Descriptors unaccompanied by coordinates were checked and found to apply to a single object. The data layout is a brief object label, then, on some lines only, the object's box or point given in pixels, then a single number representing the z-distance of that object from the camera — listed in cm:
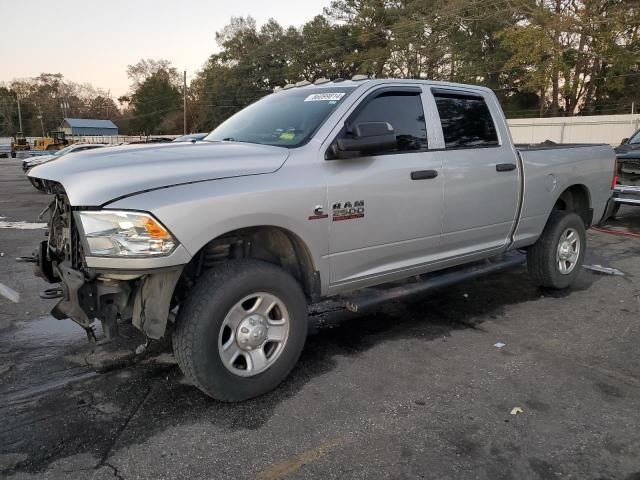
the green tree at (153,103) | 8800
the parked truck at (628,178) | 930
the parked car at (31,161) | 2248
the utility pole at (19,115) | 9518
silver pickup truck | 288
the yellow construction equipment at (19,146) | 5346
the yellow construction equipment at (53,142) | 4878
